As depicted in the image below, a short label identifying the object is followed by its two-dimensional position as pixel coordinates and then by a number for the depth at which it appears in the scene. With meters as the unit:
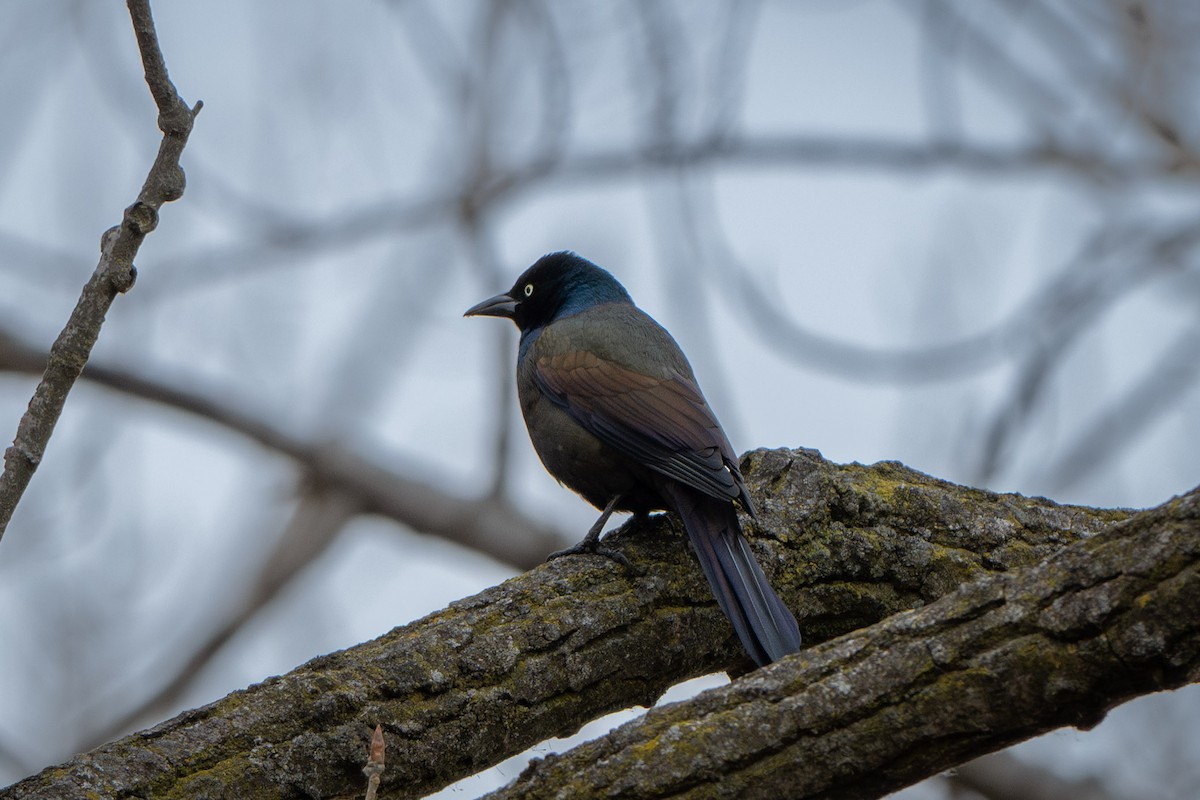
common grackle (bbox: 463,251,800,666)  6.74
